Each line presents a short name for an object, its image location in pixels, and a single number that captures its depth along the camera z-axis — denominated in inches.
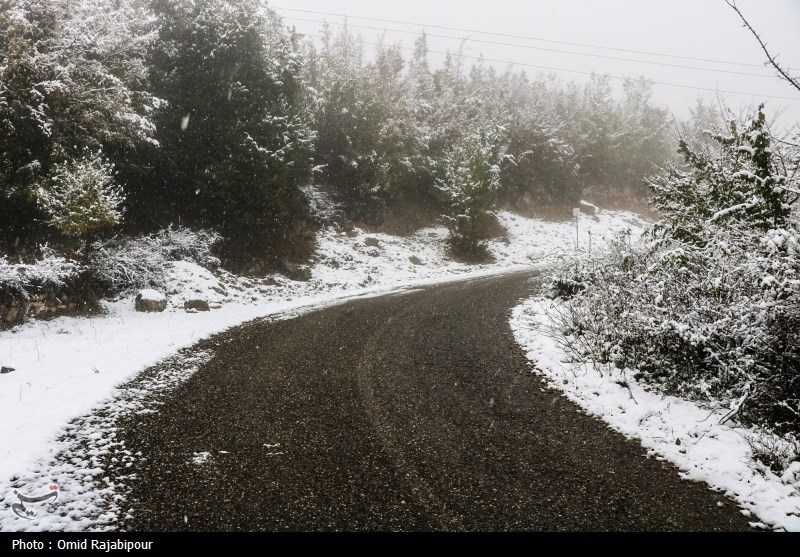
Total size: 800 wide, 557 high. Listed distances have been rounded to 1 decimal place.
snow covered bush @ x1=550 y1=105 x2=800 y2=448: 197.9
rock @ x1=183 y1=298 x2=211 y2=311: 496.3
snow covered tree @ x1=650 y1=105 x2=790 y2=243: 209.2
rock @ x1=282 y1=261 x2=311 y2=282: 710.5
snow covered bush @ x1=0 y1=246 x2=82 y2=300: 383.6
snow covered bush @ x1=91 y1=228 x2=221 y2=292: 488.7
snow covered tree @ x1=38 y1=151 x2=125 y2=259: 429.4
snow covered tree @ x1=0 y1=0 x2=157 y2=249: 403.9
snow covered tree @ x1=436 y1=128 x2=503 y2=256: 982.4
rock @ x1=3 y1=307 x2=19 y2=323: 410.9
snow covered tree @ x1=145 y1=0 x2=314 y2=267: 603.5
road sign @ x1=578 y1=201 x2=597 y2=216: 1636.3
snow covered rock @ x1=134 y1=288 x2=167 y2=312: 478.0
